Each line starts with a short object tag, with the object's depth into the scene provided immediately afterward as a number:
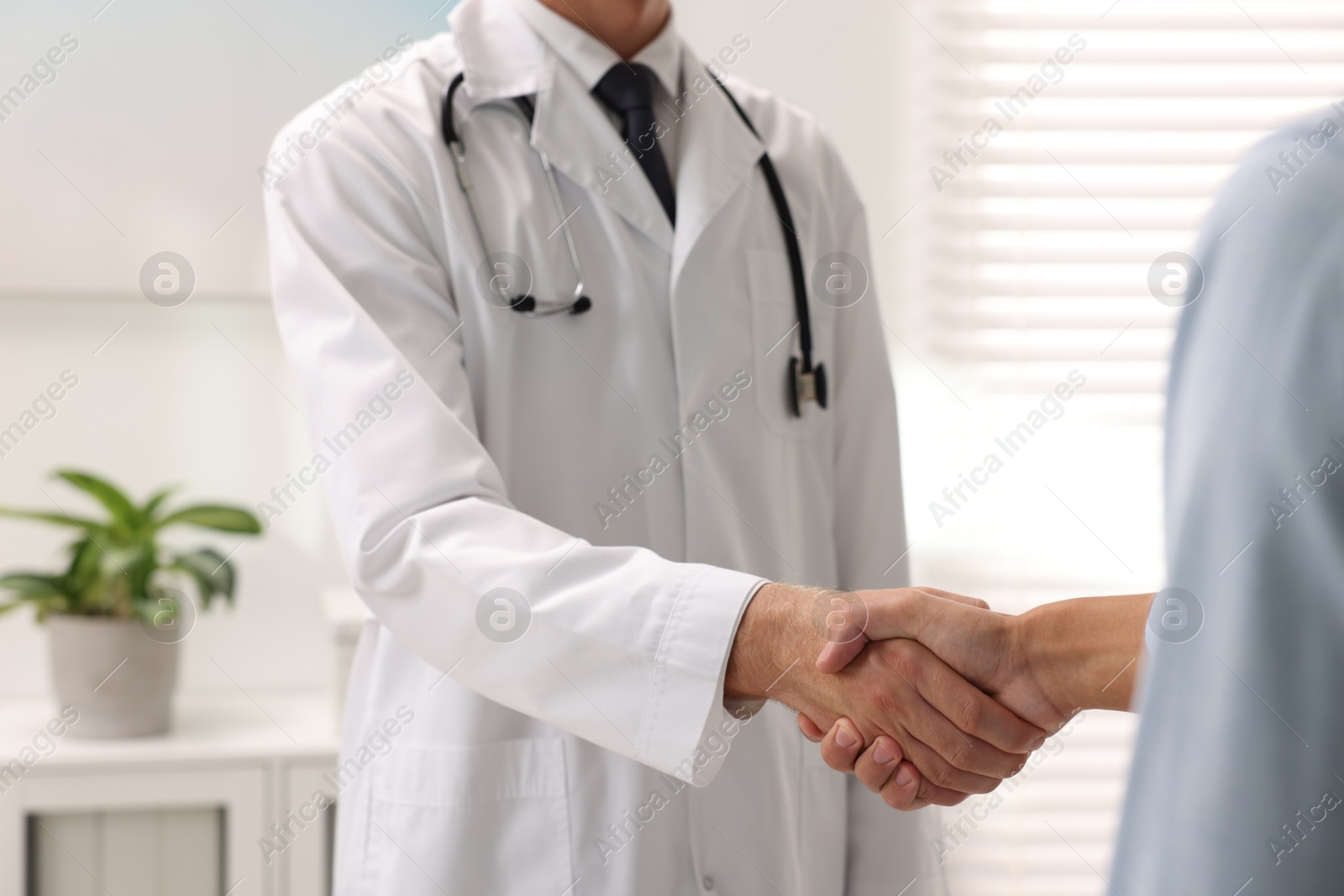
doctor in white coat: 0.88
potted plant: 1.63
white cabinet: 1.59
